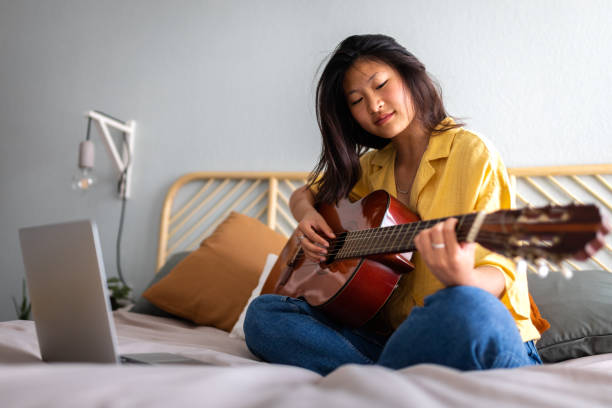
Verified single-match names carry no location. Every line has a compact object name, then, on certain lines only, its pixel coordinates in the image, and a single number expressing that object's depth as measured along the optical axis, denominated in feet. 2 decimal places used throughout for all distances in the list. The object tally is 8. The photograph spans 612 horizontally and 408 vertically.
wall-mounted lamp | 7.40
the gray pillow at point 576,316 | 3.95
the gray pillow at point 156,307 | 5.91
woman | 2.38
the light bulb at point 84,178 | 7.73
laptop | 2.37
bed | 1.71
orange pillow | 5.52
